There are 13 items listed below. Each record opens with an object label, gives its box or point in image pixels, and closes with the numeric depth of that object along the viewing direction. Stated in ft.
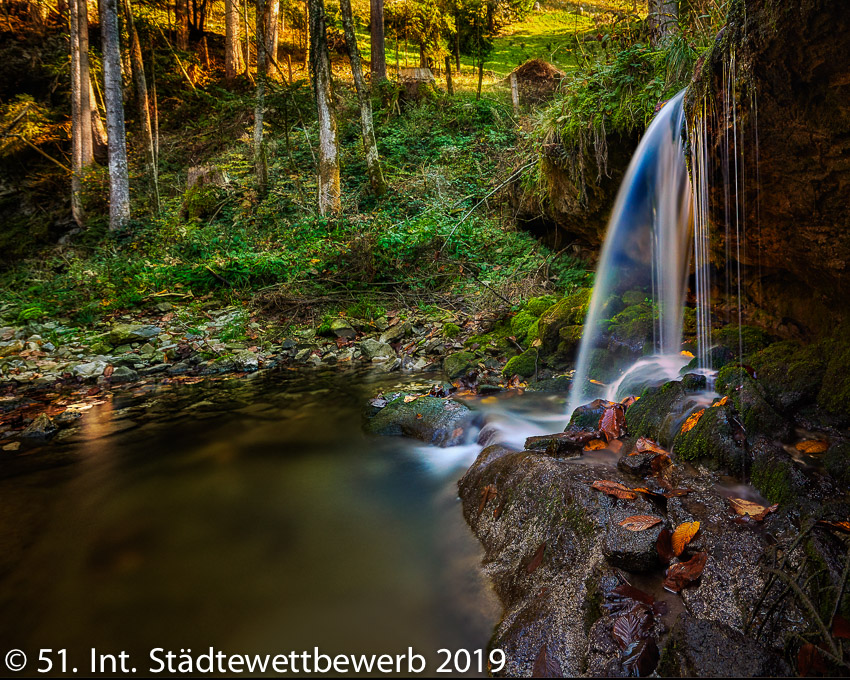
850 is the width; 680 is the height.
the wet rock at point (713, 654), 5.23
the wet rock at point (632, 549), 7.04
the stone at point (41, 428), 16.94
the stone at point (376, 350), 27.24
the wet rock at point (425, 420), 15.51
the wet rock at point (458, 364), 22.06
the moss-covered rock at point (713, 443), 9.23
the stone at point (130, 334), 27.66
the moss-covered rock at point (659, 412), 10.92
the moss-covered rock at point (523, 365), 20.63
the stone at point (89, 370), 23.67
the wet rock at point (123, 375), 24.04
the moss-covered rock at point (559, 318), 20.85
